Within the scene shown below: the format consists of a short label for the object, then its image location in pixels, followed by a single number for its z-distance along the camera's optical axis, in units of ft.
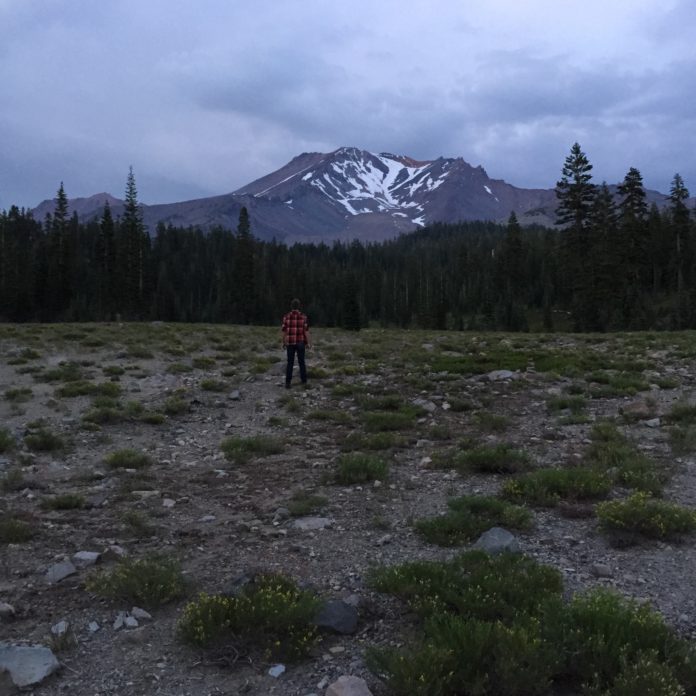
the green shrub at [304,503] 27.51
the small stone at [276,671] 16.01
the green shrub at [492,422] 42.16
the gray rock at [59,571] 21.15
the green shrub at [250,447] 36.91
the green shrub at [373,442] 38.73
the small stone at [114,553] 22.74
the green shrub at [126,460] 34.68
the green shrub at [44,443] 37.45
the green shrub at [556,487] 27.89
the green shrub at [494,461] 32.99
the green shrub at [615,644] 14.74
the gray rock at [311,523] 25.88
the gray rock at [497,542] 22.26
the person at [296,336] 62.69
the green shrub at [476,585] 17.67
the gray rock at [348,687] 14.65
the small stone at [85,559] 22.21
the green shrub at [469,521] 23.99
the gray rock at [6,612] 18.54
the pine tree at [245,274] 314.76
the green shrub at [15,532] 24.08
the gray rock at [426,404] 49.15
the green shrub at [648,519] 23.80
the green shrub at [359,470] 32.01
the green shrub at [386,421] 43.57
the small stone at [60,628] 17.54
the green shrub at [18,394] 51.59
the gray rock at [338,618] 17.97
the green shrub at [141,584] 19.34
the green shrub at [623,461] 29.27
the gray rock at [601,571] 20.86
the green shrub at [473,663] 14.48
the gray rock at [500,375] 60.67
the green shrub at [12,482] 30.31
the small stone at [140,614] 18.58
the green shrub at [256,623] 16.89
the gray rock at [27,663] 15.43
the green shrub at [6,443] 36.78
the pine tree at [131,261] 264.31
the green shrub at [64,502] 27.94
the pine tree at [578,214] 197.16
